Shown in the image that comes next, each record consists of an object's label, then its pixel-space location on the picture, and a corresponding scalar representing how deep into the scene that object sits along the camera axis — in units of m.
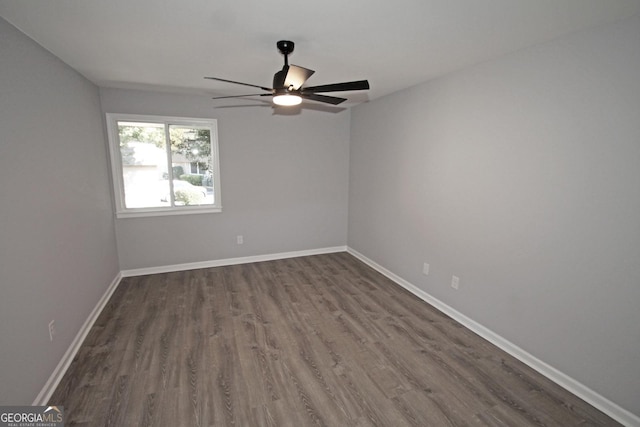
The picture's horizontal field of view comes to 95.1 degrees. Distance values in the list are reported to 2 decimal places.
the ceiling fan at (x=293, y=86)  2.08
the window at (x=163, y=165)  3.81
